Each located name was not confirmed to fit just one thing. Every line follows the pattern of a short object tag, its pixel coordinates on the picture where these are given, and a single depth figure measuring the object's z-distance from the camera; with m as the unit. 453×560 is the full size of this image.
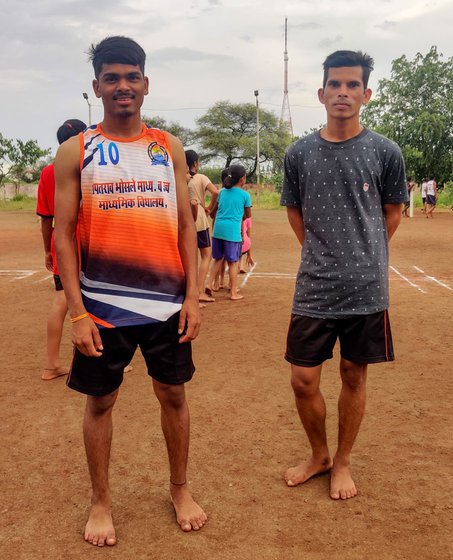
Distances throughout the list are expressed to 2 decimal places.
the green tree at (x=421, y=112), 29.66
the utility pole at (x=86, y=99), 36.91
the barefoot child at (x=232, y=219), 7.53
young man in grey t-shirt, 2.74
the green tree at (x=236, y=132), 59.09
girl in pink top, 8.75
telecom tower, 62.44
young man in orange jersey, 2.40
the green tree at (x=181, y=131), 60.41
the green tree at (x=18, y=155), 35.97
